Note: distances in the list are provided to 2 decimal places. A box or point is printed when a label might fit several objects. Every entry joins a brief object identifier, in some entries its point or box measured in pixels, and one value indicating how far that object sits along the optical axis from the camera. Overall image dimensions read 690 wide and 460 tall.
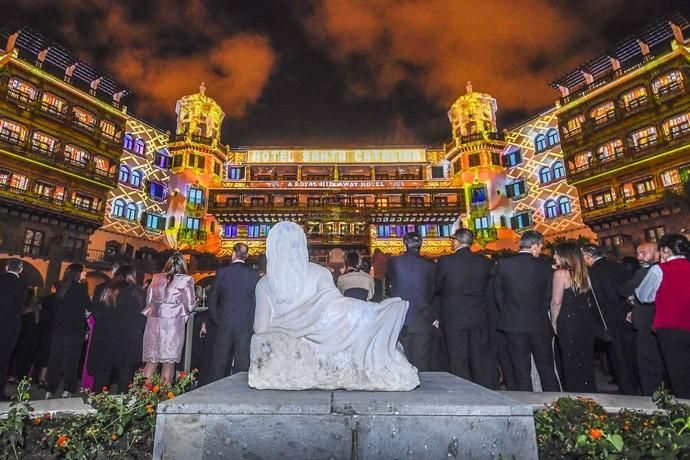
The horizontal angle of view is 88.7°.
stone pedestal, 2.35
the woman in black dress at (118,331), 6.01
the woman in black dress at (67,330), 6.14
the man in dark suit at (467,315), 5.12
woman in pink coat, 5.57
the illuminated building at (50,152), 25.77
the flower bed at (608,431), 2.18
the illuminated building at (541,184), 31.03
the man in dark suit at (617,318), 5.35
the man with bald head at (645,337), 4.52
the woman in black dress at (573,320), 4.94
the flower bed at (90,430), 2.69
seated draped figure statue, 3.12
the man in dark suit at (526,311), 4.75
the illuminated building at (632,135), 25.34
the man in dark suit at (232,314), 5.54
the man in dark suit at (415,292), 5.28
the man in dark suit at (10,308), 5.32
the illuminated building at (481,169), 34.44
